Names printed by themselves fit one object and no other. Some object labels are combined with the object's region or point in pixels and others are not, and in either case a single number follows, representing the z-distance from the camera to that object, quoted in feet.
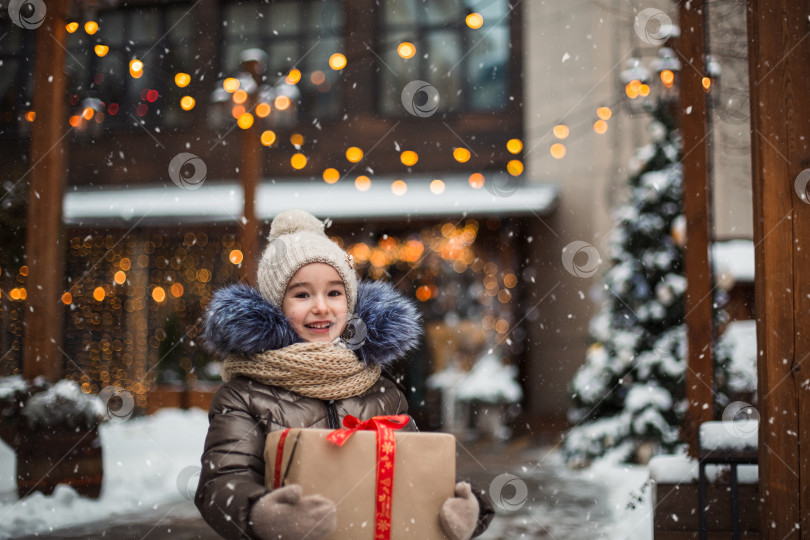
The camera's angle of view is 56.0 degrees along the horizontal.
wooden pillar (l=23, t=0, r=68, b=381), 11.98
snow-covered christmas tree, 17.78
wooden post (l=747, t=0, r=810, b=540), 7.43
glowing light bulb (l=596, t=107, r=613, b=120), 26.45
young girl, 5.35
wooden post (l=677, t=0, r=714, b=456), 11.55
